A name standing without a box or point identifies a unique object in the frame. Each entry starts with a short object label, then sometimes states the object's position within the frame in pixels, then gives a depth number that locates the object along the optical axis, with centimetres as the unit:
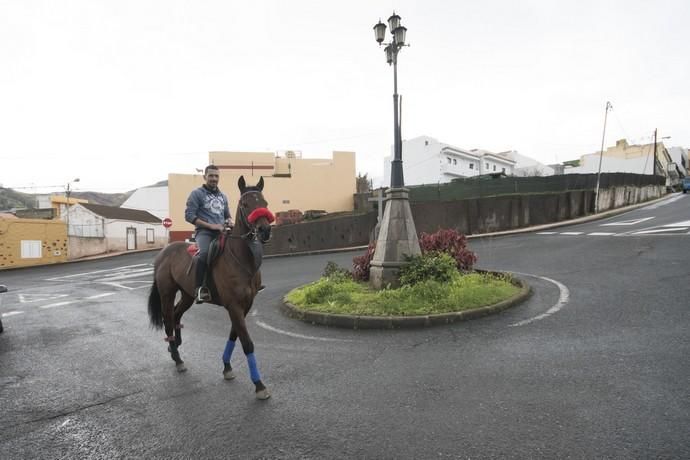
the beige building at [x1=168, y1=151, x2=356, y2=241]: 4225
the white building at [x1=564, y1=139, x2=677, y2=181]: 5403
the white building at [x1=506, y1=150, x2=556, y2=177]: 5814
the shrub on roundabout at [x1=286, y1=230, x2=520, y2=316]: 680
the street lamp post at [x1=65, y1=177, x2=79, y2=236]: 3922
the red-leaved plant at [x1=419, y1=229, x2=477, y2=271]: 971
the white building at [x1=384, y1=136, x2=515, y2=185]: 5297
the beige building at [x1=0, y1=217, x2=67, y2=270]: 2848
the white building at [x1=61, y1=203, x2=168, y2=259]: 3653
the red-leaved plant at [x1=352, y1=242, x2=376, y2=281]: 978
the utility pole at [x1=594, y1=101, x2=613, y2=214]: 2766
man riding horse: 469
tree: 5687
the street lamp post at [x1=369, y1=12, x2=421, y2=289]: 854
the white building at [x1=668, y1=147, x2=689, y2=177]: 7025
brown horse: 401
